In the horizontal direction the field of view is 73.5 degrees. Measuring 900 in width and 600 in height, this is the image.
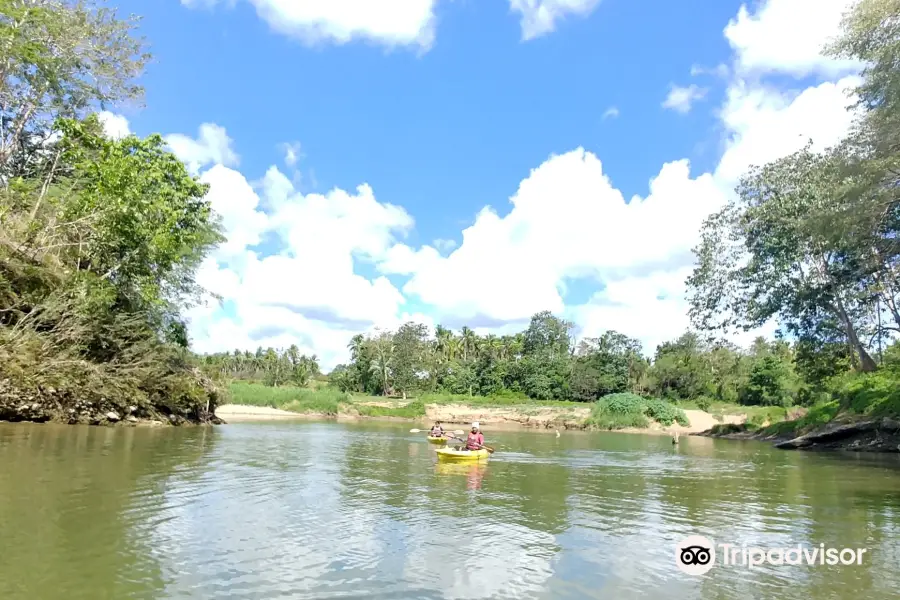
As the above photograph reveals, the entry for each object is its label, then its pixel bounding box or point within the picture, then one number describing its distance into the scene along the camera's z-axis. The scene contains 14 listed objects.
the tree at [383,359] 93.56
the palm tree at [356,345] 100.22
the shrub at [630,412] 61.22
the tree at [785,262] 33.00
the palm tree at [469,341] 104.04
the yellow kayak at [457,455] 22.00
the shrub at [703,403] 69.55
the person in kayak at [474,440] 23.11
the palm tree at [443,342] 103.46
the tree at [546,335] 97.44
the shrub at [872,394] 28.61
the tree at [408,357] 90.62
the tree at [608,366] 79.31
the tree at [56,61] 21.02
